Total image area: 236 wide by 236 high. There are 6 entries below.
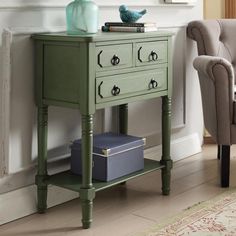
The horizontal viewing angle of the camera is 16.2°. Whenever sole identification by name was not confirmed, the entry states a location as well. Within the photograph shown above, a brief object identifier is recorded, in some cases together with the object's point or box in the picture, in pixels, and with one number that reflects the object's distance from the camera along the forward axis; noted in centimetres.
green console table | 357
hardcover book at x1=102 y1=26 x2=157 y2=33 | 402
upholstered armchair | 443
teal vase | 374
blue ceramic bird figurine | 420
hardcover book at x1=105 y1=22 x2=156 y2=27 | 404
